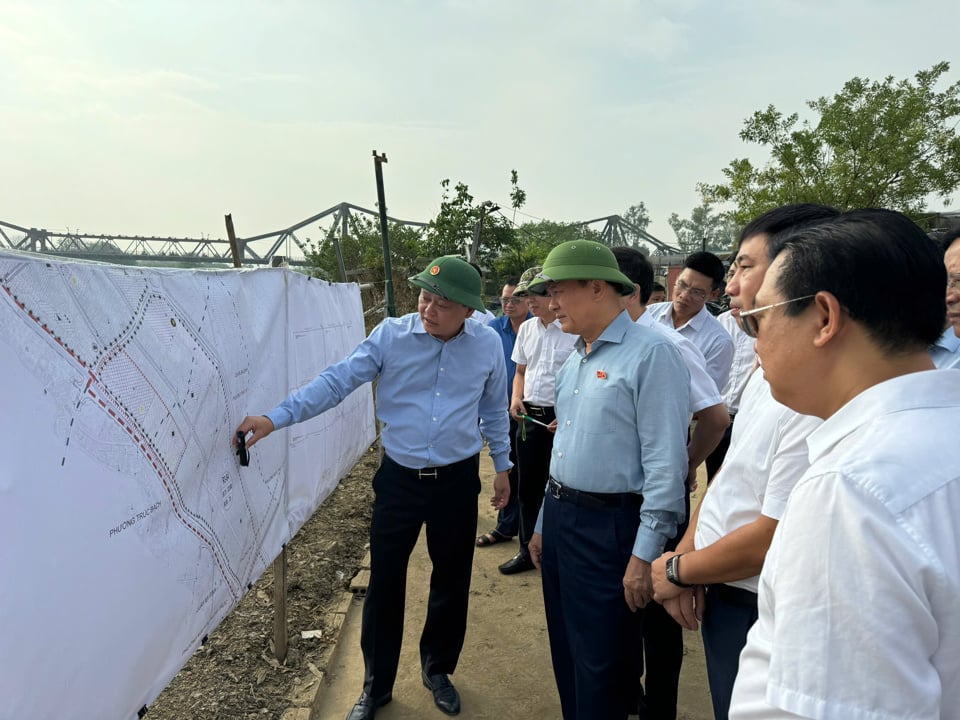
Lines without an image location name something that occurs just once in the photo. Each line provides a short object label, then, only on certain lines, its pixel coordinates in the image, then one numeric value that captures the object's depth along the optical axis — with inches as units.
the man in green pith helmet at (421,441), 99.7
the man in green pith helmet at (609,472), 72.8
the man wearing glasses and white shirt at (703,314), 140.6
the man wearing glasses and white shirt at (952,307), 77.7
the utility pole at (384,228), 276.2
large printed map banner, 50.4
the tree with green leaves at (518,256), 652.7
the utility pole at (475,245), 444.5
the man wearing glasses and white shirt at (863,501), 26.0
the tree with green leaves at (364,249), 671.1
